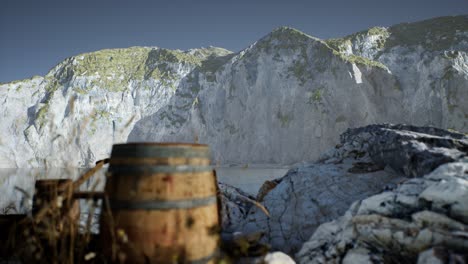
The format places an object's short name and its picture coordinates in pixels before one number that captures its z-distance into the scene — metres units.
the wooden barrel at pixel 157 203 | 2.28
